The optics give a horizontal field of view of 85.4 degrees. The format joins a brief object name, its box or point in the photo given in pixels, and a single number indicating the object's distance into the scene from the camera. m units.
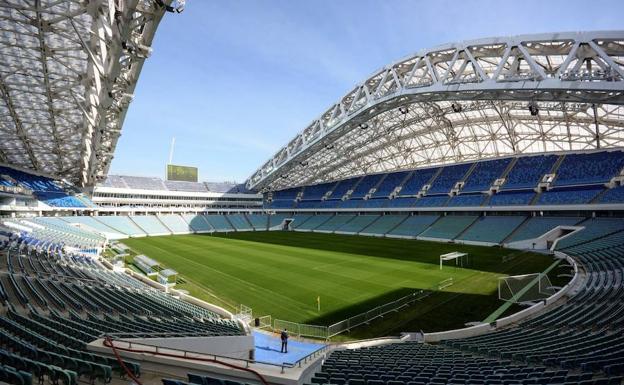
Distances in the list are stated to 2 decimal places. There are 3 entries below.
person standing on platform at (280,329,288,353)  14.78
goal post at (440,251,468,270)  29.66
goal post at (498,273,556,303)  19.88
